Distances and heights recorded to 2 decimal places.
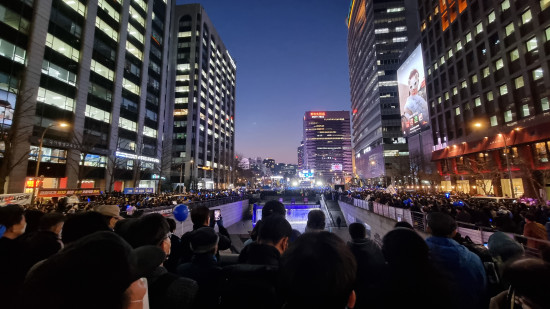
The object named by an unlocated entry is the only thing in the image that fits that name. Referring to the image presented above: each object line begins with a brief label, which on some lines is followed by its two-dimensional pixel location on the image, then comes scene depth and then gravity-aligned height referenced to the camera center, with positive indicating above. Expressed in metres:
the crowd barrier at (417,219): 9.82 -2.42
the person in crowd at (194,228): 3.53 -0.87
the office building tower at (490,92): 28.11 +12.70
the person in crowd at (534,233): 5.76 -1.32
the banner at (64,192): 19.83 -0.88
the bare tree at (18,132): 20.52 +5.51
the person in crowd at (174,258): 3.68 -1.17
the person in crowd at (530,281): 1.76 -0.75
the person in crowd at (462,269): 2.89 -1.10
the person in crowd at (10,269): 2.41 -0.91
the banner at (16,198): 12.52 -0.89
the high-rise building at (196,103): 77.06 +27.57
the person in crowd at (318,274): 1.47 -0.59
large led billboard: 52.38 +20.15
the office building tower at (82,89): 29.75 +14.61
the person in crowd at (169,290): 1.96 -0.91
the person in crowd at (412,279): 2.09 -0.90
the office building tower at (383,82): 79.94 +35.72
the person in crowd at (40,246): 2.68 -0.74
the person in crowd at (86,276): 1.00 -0.43
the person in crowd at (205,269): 2.40 -0.95
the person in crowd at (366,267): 2.35 -1.04
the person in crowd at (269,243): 2.52 -0.71
